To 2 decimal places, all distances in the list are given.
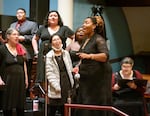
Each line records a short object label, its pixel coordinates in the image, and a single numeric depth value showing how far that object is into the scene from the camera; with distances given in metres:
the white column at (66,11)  10.27
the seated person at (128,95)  7.15
